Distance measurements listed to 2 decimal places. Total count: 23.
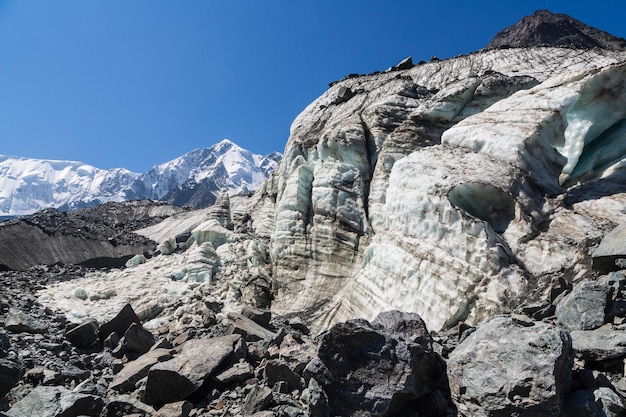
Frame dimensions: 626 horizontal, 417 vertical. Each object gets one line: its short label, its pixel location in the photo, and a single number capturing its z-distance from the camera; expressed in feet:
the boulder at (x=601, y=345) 15.49
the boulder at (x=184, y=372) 21.48
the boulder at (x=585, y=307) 17.92
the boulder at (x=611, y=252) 22.09
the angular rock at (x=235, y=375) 22.35
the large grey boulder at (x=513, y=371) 13.24
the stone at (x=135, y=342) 30.96
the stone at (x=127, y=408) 20.67
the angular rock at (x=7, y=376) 17.66
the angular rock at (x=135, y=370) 24.29
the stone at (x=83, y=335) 34.73
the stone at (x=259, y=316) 39.11
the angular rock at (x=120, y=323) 36.40
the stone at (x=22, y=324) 35.68
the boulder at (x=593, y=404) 12.95
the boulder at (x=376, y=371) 16.25
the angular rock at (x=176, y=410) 19.81
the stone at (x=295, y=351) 21.57
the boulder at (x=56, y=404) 18.74
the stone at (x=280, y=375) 20.59
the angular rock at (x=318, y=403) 16.33
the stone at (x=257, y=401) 18.93
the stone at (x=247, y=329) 30.53
